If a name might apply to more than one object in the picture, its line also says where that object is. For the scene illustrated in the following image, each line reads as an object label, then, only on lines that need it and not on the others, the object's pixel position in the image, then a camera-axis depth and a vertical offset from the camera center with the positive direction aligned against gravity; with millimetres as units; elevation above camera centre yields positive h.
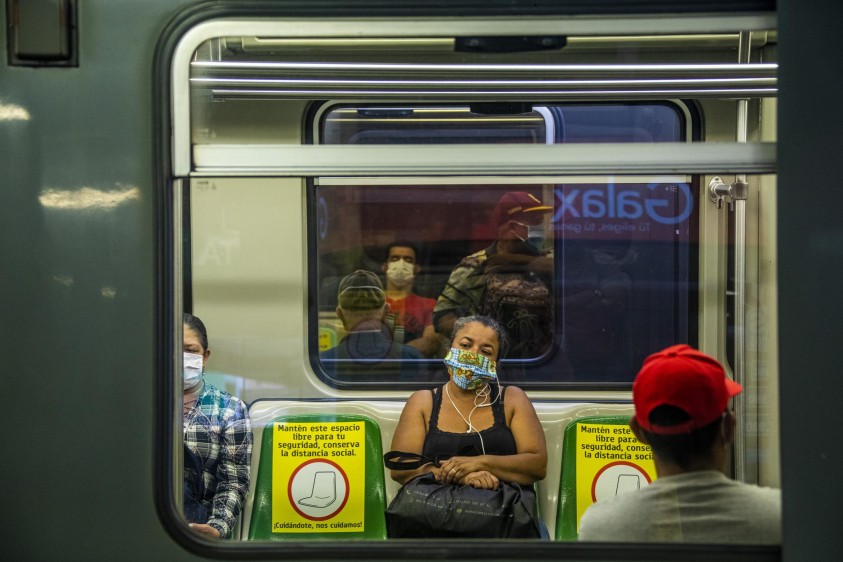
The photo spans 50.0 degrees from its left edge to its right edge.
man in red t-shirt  4125 -152
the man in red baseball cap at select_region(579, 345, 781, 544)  2010 -483
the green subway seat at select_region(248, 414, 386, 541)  3609 -929
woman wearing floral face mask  3680 -631
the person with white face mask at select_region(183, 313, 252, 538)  3535 -690
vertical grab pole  3696 -56
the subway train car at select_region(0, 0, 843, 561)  1932 +222
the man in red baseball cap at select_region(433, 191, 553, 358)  4102 -75
